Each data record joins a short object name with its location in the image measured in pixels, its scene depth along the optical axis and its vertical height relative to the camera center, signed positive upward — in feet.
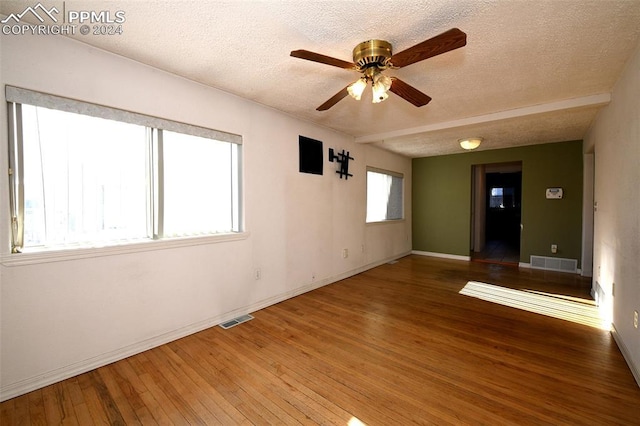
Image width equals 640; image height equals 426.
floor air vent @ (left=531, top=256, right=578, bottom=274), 16.53 -3.65
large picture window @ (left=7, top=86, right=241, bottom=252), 6.15 +0.91
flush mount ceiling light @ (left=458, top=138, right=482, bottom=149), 14.93 +3.69
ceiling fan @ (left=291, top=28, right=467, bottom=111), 5.20 +3.31
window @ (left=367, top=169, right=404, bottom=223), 18.11 +0.87
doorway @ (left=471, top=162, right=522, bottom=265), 21.71 -0.84
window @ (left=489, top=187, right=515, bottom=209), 35.19 +1.30
